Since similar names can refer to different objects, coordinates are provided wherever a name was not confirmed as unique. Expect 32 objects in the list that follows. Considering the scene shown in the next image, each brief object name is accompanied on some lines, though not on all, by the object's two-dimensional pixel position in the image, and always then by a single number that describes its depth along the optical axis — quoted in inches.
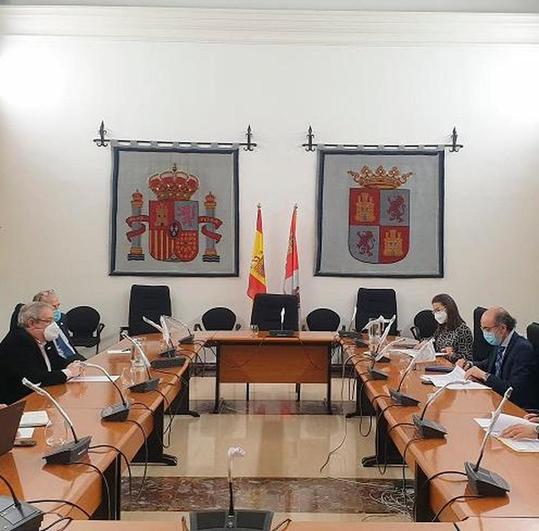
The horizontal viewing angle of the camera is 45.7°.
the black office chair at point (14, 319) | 191.8
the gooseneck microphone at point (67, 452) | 86.6
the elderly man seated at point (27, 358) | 140.0
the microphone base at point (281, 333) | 224.1
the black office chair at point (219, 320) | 277.3
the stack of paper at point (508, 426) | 96.8
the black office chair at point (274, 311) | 251.6
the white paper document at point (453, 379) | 144.8
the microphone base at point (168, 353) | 181.8
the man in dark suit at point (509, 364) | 146.3
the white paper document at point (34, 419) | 106.6
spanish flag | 281.4
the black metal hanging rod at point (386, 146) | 284.5
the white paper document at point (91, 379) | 145.6
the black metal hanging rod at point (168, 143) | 284.4
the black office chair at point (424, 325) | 273.0
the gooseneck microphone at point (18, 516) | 61.1
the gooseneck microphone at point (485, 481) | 77.0
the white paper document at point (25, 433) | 99.4
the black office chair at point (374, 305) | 276.3
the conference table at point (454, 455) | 75.8
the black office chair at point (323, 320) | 279.9
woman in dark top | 200.7
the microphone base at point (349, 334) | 224.1
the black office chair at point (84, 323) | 274.2
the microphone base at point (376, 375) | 155.0
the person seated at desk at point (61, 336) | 197.0
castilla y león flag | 280.7
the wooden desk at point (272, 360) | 219.6
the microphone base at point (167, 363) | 166.0
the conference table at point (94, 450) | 79.5
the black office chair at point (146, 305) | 277.4
